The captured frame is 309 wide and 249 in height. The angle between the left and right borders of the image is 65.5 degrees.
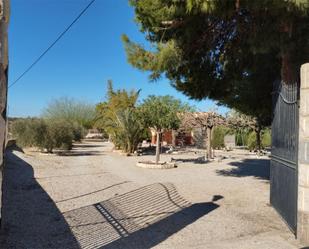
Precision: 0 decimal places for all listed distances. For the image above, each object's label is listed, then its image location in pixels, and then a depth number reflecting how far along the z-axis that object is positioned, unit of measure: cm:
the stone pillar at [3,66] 209
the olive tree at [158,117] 1213
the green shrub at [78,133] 2124
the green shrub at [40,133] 1398
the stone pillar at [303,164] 342
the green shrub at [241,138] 2330
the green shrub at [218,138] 2083
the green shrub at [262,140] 1927
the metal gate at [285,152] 386
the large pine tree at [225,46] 412
